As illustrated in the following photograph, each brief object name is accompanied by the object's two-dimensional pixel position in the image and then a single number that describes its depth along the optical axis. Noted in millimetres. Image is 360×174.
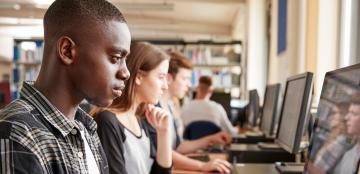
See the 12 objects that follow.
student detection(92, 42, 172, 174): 1925
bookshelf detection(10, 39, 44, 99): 7004
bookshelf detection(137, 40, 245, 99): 7109
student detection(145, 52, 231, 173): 3209
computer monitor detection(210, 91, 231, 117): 5430
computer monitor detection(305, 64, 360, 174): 998
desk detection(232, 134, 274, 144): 3116
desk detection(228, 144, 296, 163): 2355
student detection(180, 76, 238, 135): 4090
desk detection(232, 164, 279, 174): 1933
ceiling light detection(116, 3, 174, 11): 8836
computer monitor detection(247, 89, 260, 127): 3811
